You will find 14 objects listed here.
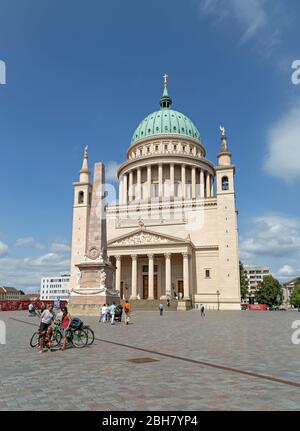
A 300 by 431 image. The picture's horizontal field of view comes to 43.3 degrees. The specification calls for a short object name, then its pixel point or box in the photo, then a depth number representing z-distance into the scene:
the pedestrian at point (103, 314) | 28.31
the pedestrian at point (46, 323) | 13.95
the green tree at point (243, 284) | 89.38
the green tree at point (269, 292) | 107.50
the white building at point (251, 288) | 190.45
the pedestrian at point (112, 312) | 27.14
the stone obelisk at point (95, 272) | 33.16
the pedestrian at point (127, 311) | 26.44
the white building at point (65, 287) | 196.56
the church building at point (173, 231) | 62.34
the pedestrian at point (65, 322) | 14.46
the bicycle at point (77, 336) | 14.97
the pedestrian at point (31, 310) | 39.18
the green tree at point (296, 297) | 119.75
